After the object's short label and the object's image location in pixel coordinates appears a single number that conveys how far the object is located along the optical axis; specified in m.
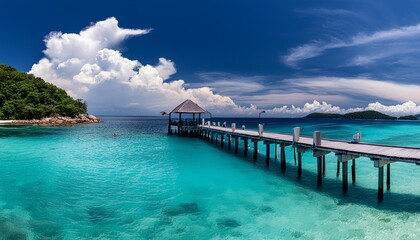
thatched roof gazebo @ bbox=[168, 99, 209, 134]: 38.44
